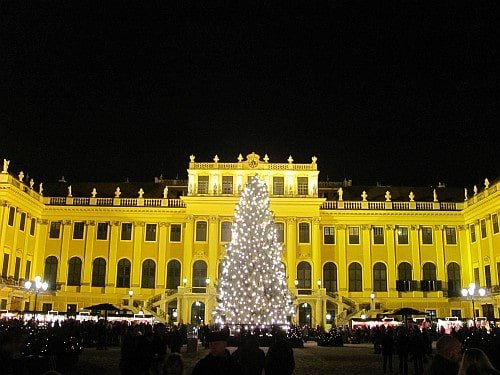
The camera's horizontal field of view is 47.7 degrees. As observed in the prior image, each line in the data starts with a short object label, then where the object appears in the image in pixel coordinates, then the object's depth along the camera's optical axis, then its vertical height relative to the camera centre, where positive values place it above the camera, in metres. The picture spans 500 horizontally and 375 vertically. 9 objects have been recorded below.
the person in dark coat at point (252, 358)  9.73 -0.68
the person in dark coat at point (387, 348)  18.77 -0.94
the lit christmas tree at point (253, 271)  31.12 +2.58
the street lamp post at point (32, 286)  43.32 +2.28
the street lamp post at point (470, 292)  39.02 +2.06
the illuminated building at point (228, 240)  49.44 +6.44
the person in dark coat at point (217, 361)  6.11 -0.47
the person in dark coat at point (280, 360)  9.42 -0.69
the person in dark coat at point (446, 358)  6.45 -0.43
